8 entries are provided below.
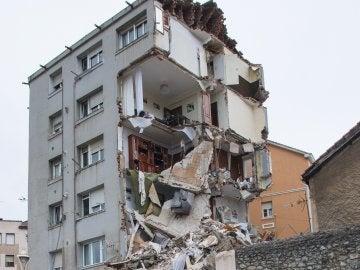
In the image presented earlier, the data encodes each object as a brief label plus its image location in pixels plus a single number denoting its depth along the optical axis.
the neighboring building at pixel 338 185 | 17.06
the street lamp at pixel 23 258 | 20.47
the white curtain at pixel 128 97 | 31.18
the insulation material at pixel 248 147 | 35.47
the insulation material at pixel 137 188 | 29.75
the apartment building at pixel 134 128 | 30.73
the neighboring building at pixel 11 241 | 67.62
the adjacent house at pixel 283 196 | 44.56
